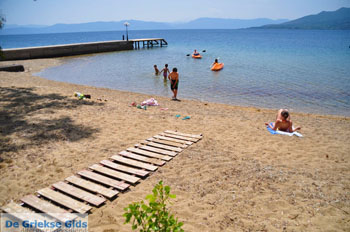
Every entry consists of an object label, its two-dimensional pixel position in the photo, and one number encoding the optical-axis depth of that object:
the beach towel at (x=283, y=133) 6.86
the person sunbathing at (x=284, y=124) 7.11
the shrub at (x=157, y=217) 1.71
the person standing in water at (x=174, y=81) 11.33
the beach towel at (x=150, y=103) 9.88
